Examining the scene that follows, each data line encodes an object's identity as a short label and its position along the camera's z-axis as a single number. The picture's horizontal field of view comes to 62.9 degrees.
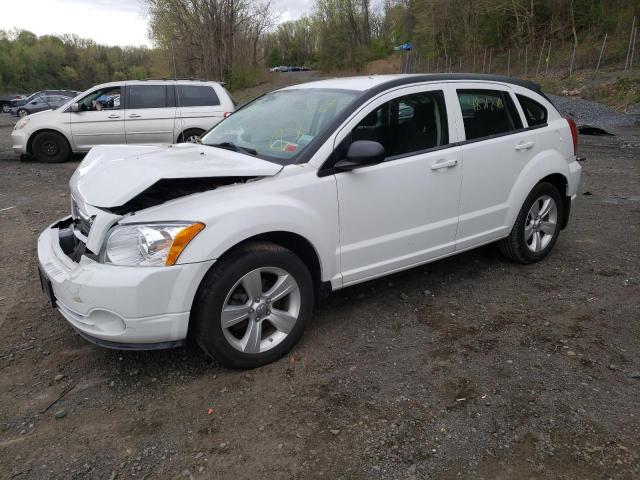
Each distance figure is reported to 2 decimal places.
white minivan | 11.02
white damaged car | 2.84
